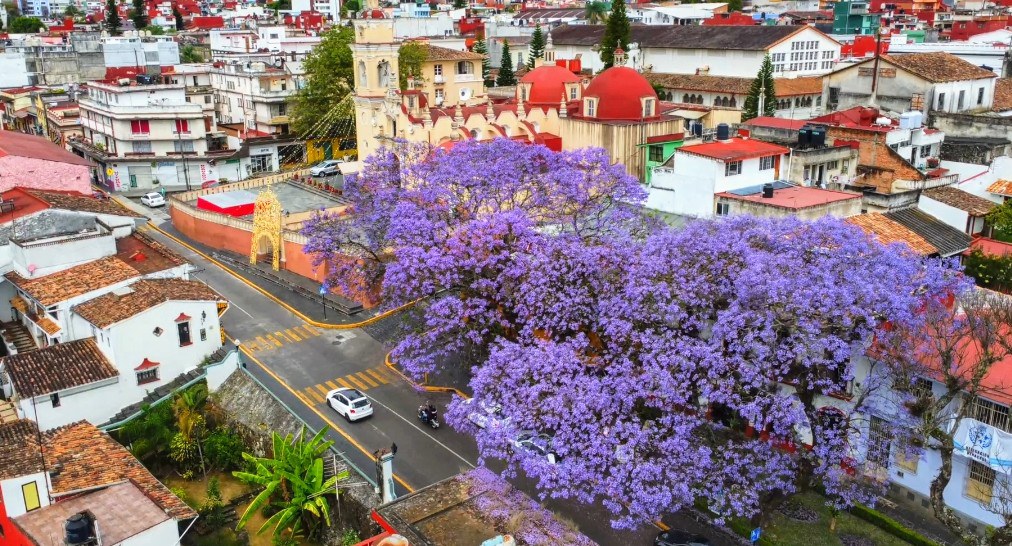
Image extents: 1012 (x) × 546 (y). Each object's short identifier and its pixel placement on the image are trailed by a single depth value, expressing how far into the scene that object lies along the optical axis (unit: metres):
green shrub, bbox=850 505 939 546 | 25.05
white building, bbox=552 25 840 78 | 75.06
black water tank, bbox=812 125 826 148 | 42.22
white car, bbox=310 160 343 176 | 64.31
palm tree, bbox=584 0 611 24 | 109.72
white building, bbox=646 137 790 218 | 37.75
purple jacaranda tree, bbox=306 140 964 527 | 23.69
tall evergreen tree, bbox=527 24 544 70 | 88.94
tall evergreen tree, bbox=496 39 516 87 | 88.81
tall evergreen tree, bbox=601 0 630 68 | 77.19
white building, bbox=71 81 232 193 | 65.44
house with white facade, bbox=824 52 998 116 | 52.81
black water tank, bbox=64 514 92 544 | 23.41
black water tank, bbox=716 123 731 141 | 41.92
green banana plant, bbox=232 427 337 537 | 26.72
